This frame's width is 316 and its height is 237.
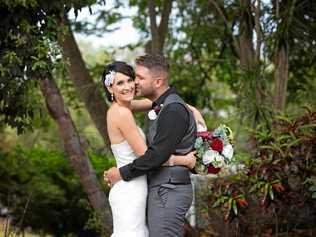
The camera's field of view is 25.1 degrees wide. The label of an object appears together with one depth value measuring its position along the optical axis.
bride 4.48
